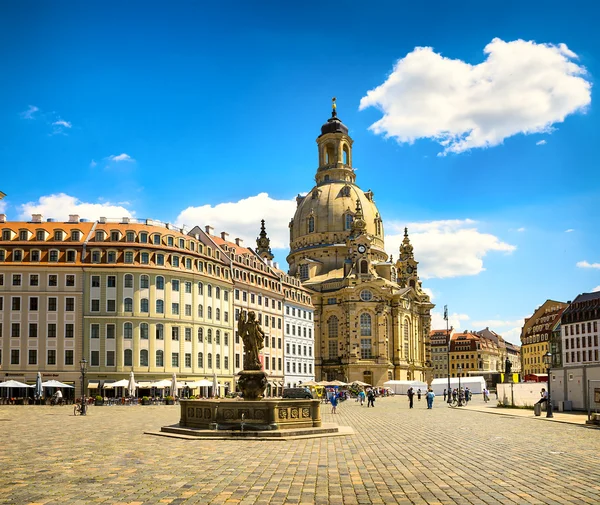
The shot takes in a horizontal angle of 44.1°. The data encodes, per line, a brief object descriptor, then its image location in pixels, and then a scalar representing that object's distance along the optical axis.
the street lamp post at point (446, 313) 82.66
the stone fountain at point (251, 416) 29.95
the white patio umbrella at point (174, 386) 71.25
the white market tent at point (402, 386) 115.56
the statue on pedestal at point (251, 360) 33.22
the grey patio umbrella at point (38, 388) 64.88
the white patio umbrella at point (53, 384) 66.56
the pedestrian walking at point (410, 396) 66.74
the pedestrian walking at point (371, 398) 70.12
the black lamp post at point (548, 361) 45.31
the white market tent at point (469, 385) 110.25
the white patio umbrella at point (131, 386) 68.06
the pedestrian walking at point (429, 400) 64.06
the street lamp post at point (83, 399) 47.48
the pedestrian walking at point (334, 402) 57.03
